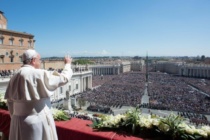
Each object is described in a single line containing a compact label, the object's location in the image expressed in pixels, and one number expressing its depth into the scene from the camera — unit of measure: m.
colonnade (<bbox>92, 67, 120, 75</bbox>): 126.01
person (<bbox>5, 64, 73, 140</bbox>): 3.26
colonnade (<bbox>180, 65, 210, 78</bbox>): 108.04
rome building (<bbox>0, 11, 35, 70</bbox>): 31.25
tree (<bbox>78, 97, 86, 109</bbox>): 35.05
